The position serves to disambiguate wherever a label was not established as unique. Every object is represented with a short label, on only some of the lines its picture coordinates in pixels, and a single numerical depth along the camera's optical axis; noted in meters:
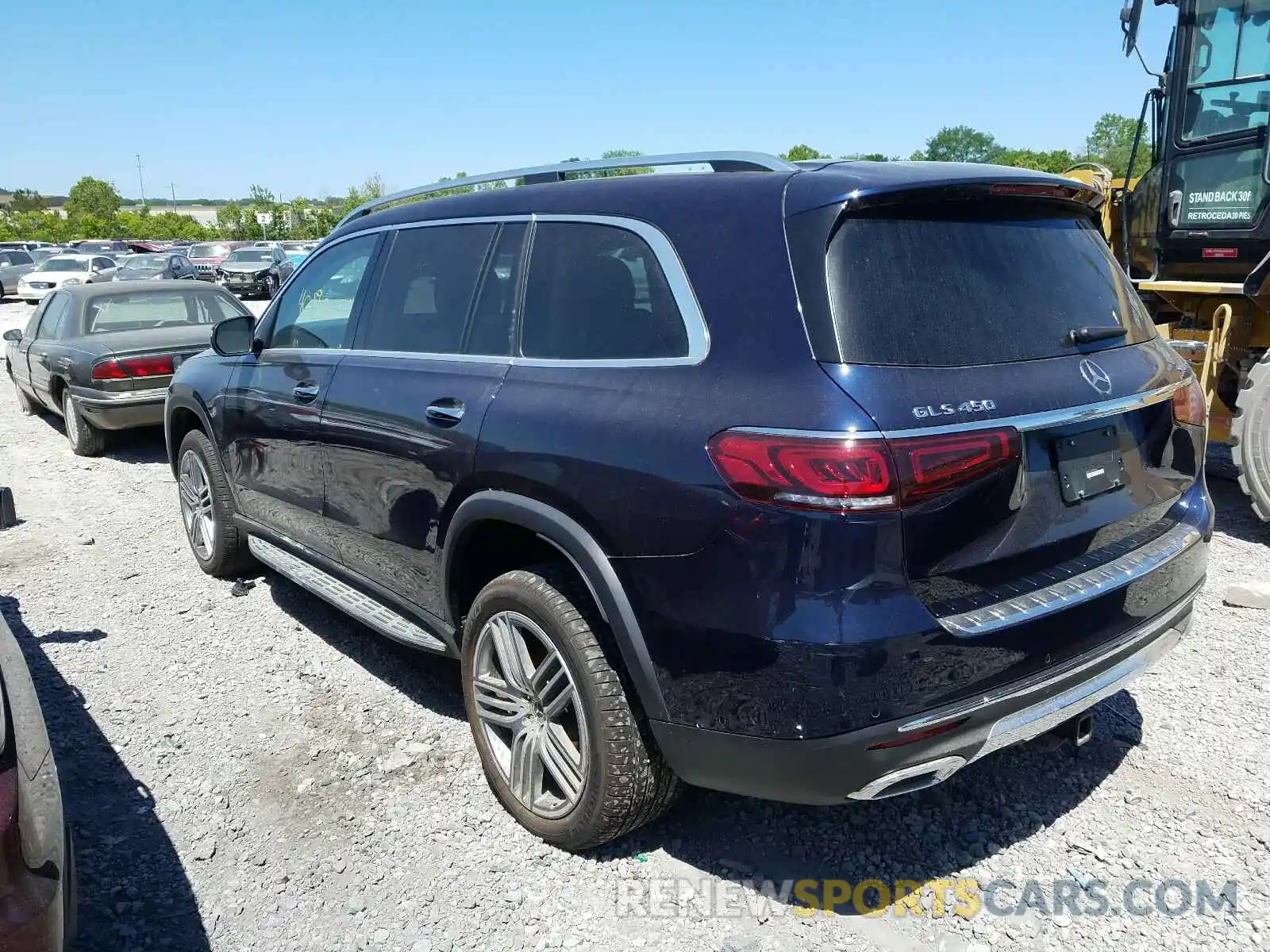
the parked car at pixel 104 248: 41.73
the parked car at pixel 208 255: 32.34
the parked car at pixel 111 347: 8.50
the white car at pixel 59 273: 30.36
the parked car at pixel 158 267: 27.64
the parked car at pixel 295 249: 34.83
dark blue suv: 2.22
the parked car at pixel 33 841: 1.89
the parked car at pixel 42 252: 40.31
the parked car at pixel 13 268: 34.62
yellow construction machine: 5.98
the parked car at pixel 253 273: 30.69
